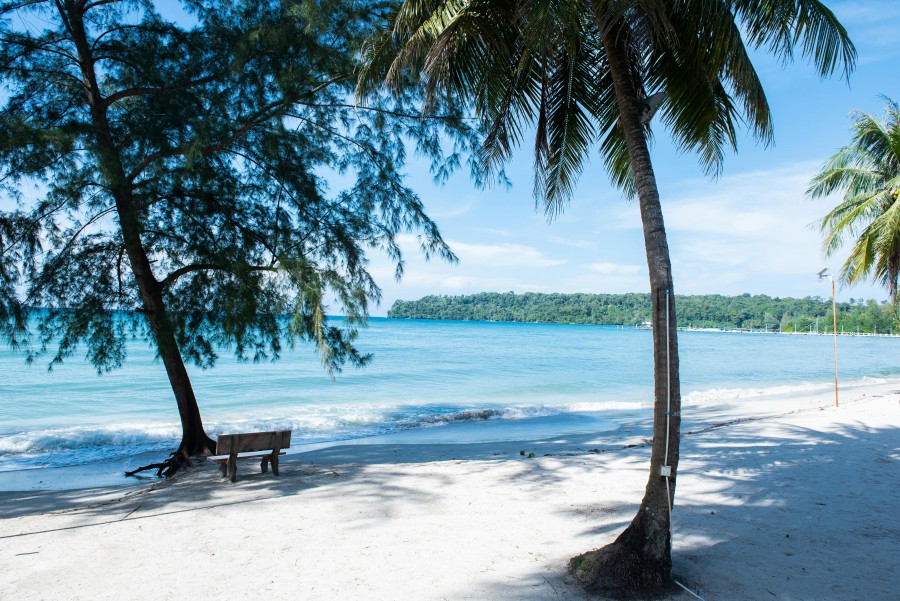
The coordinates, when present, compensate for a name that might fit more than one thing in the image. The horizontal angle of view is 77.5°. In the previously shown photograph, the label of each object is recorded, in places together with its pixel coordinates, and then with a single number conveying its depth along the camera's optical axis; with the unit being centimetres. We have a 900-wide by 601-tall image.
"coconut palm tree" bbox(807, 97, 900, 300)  1439
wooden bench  727
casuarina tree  736
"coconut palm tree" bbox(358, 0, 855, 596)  381
